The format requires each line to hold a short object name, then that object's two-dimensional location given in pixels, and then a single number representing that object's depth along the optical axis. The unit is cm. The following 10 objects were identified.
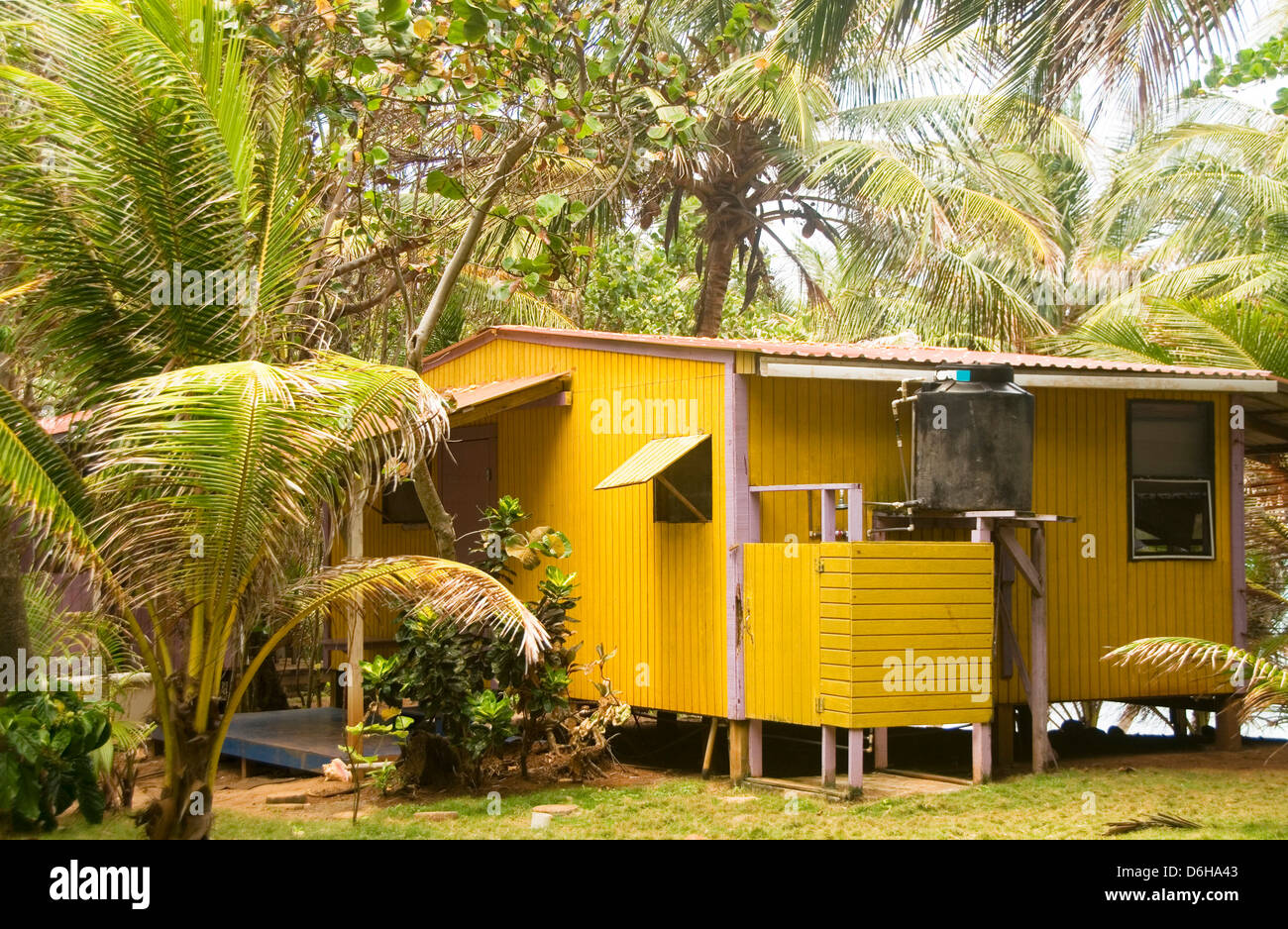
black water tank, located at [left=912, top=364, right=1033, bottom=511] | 989
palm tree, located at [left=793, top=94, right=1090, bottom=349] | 1809
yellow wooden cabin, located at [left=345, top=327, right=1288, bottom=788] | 949
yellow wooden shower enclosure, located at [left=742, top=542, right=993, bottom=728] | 924
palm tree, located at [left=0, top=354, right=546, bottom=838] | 660
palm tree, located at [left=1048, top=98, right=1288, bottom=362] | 1302
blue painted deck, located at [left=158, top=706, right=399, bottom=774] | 1066
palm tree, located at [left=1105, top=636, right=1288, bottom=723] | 833
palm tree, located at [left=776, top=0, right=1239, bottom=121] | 1045
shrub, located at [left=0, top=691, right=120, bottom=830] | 743
